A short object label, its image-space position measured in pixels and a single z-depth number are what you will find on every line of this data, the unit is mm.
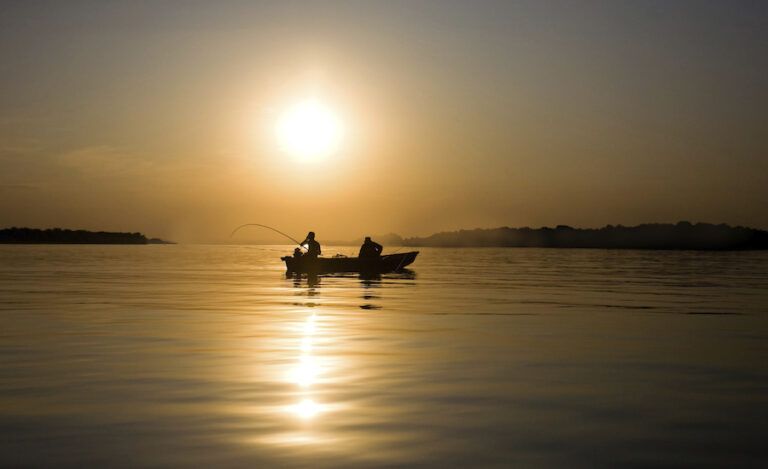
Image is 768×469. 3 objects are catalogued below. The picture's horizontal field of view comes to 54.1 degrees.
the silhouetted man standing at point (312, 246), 46116
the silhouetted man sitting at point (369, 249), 48062
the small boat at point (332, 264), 47406
